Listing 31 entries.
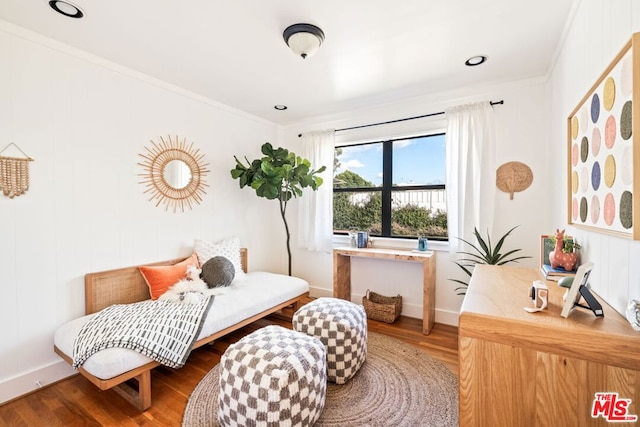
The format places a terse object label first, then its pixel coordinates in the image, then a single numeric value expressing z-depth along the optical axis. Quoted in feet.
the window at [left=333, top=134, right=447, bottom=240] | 10.64
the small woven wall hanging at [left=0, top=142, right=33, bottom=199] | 6.16
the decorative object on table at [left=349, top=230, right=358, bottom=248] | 11.43
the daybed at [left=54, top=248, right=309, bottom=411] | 5.50
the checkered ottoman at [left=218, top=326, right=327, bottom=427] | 4.74
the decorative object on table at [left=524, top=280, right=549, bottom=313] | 3.57
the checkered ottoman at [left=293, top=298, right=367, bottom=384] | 6.71
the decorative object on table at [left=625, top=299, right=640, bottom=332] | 2.86
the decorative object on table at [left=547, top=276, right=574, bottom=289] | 4.01
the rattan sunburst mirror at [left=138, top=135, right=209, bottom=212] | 8.94
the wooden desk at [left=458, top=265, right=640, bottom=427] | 2.81
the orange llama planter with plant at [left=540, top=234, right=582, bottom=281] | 4.89
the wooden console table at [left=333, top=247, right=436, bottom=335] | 9.32
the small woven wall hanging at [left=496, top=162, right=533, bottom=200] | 8.83
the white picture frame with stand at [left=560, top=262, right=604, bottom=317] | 3.30
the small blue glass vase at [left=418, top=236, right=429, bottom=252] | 10.18
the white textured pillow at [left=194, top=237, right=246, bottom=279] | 9.75
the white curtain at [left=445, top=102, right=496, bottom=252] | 9.19
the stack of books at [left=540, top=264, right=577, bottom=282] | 4.84
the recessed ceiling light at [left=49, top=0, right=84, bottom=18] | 5.49
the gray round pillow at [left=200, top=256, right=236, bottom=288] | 8.95
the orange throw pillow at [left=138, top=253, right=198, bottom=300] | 8.27
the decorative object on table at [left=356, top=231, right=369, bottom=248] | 11.27
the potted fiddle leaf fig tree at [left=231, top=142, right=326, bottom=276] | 10.72
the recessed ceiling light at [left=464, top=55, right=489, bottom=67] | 7.61
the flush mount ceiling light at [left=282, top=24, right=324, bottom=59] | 6.18
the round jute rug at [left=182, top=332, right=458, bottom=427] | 5.55
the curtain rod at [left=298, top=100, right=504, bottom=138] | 9.19
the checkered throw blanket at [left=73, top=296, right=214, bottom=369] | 5.71
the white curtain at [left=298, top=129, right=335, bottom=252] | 12.15
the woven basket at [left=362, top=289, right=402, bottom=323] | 10.21
